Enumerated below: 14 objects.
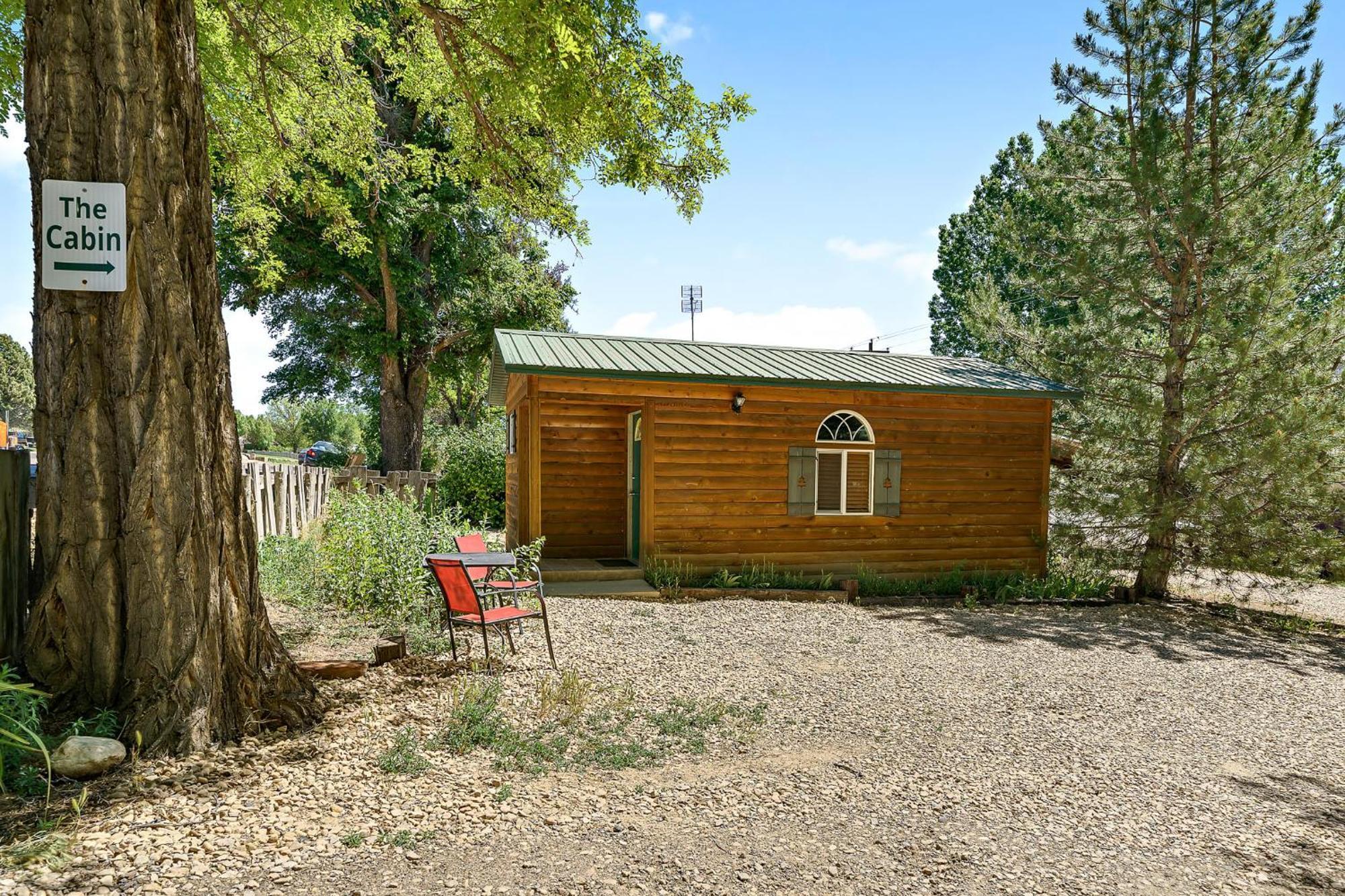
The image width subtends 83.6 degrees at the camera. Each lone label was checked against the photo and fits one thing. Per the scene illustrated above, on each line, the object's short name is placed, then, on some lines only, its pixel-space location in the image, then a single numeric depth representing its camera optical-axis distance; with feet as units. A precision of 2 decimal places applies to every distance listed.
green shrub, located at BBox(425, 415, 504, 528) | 49.93
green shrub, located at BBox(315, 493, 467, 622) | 21.34
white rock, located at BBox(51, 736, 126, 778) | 10.19
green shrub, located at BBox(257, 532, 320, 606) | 23.26
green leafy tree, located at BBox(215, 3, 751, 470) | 18.15
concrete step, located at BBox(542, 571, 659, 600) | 27.84
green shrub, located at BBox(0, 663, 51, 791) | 9.86
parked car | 92.95
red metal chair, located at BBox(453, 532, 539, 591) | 18.94
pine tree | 28.66
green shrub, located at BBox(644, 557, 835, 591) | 29.71
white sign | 10.89
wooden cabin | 30.63
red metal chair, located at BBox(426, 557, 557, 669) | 16.51
